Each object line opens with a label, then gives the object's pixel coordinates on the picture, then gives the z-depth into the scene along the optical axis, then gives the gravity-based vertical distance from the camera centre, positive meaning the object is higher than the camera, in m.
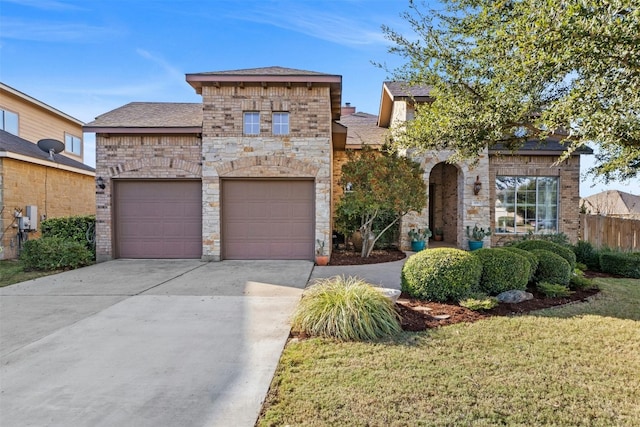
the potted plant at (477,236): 11.47 -0.90
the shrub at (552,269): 6.38 -1.12
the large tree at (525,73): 3.42 +1.70
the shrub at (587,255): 8.98 -1.22
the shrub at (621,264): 8.15 -1.31
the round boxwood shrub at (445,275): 5.40 -1.06
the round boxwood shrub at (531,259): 6.32 -0.93
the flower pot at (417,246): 11.59 -1.25
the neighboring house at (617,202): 26.55 +0.67
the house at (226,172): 9.84 +1.11
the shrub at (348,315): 4.14 -1.34
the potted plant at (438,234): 14.37 -1.03
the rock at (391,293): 4.90 -1.25
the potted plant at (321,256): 9.55 -1.33
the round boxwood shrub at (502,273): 5.72 -1.07
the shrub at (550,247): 7.05 -0.81
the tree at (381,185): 9.40 +0.71
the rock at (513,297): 5.54 -1.43
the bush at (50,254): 8.68 -1.19
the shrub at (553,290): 5.89 -1.40
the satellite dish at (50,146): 12.52 +2.32
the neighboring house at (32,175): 10.67 +1.21
